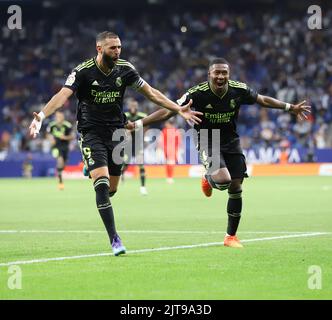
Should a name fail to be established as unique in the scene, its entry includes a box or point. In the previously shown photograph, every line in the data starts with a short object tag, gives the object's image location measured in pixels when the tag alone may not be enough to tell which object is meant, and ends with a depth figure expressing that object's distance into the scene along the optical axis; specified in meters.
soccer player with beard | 10.78
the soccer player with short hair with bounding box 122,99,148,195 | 25.70
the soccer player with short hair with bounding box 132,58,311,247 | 11.99
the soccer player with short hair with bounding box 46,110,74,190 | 30.20
